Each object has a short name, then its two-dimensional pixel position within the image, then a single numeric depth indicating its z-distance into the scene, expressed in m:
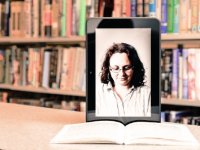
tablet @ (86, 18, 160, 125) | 0.90
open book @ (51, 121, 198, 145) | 0.70
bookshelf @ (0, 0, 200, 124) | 1.76
